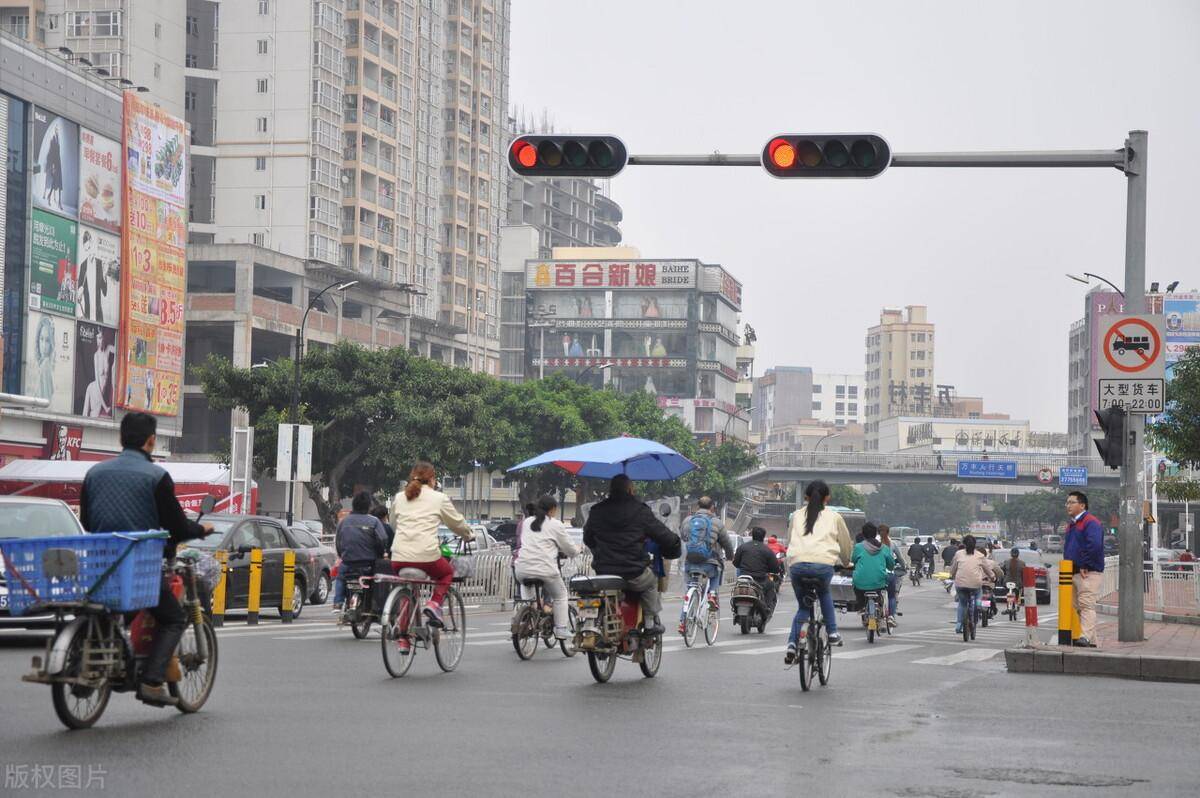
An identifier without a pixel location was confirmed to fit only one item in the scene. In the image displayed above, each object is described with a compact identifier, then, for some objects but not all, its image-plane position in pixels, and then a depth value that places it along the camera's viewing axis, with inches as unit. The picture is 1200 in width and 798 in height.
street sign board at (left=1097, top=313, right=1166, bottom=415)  717.9
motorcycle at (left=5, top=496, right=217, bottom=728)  349.1
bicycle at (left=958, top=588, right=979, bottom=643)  951.6
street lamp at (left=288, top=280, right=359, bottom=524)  1983.8
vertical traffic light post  654.5
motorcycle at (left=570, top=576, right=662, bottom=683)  541.6
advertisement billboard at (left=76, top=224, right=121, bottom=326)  2423.7
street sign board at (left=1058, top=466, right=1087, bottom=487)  3934.5
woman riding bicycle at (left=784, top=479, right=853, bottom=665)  537.6
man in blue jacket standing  726.5
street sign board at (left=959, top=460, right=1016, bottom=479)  4045.3
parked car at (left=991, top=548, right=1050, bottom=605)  1624.0
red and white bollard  706.2
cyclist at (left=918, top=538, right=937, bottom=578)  2506.2
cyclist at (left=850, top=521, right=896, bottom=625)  918.4
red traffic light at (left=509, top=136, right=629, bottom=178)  660.1
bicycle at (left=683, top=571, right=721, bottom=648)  776.3
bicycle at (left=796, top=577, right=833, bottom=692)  534.3
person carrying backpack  837.8
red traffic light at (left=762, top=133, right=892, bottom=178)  652.7
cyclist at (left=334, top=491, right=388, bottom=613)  770.8
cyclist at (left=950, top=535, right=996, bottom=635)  960.9
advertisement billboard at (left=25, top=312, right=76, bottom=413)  2321.6
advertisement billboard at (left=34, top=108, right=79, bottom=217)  2316.7
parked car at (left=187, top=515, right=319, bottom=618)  917.2
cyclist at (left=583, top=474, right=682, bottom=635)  555.5
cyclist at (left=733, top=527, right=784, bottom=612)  921.5
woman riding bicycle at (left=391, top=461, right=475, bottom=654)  560.1
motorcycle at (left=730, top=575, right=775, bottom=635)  889.5
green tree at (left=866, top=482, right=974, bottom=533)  7076.8
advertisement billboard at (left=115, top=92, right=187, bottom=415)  2554.1
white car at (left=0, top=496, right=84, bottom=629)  660.7
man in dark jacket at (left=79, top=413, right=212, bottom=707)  370.6
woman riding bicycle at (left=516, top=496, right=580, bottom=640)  640.4
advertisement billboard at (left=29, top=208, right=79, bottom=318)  2304.4
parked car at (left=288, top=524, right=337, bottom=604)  1036.5
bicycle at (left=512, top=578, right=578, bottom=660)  654.5
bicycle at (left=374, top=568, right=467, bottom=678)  540.7
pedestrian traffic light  724.7
